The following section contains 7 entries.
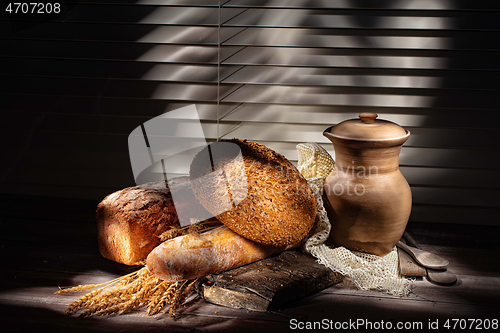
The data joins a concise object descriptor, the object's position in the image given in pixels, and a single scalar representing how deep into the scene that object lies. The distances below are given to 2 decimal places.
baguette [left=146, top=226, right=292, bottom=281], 1.23
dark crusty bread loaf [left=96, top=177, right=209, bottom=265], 1.47
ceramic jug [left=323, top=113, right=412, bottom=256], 1.36
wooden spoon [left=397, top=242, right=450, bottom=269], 1.46
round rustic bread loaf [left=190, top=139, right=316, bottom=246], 1.35
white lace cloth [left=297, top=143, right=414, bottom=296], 1.38
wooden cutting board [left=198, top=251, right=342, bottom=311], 1.22
